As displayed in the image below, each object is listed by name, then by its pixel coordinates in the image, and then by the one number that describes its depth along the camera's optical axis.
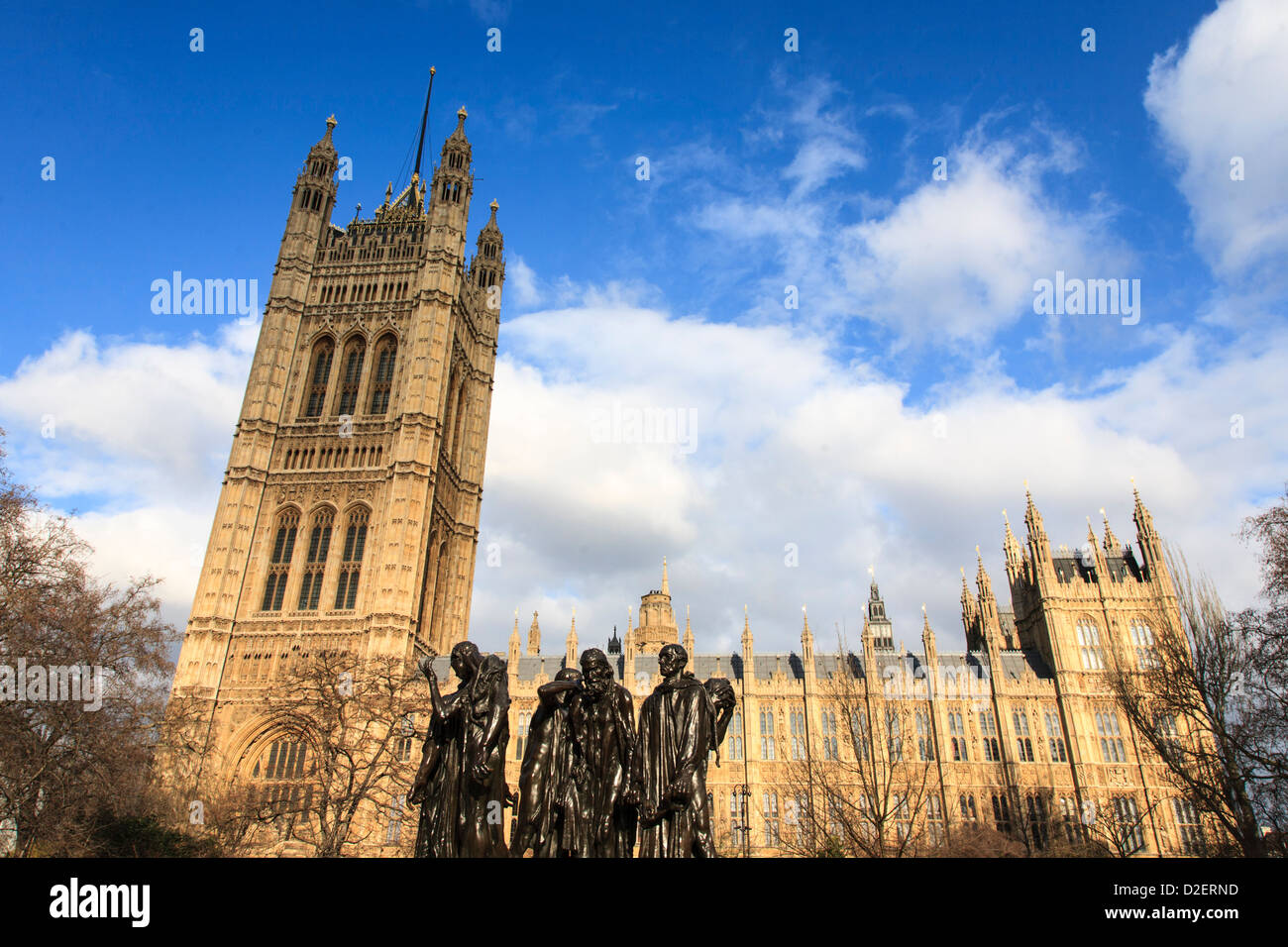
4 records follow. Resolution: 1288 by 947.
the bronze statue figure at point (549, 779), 8.43
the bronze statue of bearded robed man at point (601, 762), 8.42
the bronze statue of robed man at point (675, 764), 7.82
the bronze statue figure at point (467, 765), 8.34
